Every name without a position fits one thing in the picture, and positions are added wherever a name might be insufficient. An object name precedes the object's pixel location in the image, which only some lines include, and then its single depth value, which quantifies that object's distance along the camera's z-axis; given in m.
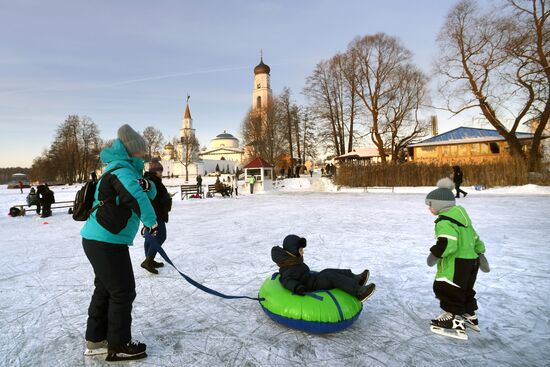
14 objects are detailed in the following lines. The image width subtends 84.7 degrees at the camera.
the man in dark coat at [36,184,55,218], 11.17
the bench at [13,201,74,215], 11.87
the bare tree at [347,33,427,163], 26.09
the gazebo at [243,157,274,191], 23.59
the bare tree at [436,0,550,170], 18.45
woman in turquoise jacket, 2.14
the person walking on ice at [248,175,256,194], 22.49
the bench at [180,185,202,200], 18.95
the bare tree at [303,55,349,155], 30.08
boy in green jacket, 2.47
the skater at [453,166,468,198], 14.83
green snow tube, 2.54
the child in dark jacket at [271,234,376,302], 2.68
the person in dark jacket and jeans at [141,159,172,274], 4.10
